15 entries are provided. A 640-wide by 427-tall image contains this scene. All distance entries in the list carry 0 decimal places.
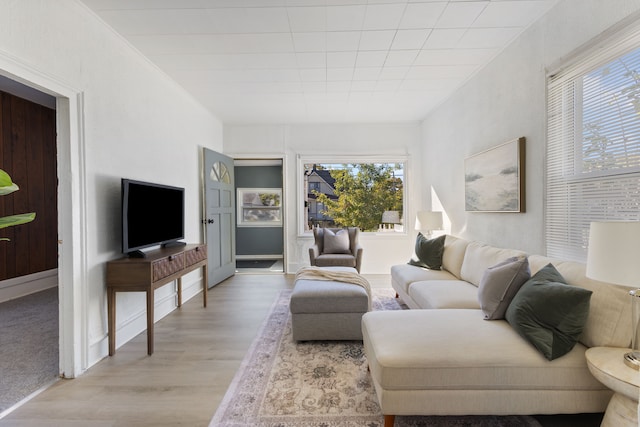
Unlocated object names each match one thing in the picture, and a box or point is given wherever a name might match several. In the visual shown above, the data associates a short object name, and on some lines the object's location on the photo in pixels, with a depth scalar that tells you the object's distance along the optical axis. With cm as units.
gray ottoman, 273
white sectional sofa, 156
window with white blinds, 180
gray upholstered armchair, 466
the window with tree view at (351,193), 571
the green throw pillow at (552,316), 161
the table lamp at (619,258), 130
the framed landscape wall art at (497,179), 274
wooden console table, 252
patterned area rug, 175
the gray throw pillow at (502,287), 203
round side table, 129
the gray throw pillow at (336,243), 500
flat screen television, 261
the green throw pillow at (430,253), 372
